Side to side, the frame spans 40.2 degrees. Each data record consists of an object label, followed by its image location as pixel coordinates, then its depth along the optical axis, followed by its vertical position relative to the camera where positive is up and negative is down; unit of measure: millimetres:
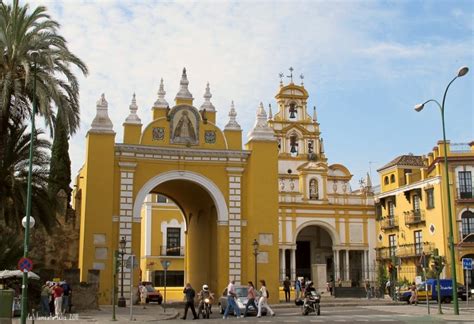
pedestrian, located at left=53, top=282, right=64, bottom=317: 24156 -875
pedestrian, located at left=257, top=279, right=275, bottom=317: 25438 -1052
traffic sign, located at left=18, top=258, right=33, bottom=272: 19000 +315
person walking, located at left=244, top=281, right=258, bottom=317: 25641 -864
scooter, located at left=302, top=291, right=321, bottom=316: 26072 -1168
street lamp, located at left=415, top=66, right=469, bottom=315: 24000 +634
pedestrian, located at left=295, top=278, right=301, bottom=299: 35719 -726
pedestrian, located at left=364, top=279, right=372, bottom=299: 41625 -1111
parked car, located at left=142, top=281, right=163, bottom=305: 36906 -1188
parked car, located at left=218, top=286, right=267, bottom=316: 26344 -1063
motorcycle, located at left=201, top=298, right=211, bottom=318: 25484 -1287
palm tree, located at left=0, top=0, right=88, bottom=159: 25625 +8449
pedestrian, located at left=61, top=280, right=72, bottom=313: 25442 -735
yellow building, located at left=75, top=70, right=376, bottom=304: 31297 +4550
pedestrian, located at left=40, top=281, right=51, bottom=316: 24656 -934
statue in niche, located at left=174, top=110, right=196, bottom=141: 33625 +7578
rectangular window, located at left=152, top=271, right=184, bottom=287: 54219 -247
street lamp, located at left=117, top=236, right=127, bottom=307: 29125 -133
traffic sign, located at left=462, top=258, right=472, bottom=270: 25894 +454
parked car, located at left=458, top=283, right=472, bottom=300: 40281 -1083
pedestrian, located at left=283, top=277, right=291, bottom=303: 37356 -807
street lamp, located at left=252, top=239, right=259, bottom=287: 32316 +1357
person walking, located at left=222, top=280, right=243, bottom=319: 24812 -1027
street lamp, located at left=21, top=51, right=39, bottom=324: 18934 +1383
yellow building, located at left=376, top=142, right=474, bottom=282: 47875 +5172
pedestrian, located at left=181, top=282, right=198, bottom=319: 24469 -886
